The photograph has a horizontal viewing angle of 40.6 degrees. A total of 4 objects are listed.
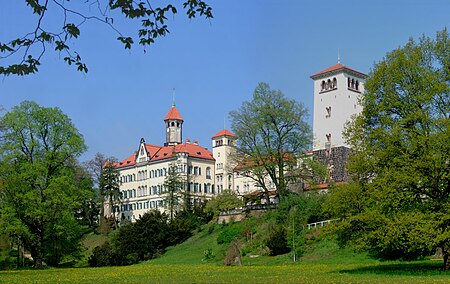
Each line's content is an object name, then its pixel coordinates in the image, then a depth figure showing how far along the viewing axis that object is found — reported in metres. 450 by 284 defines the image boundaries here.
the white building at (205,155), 81.50
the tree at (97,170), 93.50
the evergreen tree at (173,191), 84.17
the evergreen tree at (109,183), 92.88
